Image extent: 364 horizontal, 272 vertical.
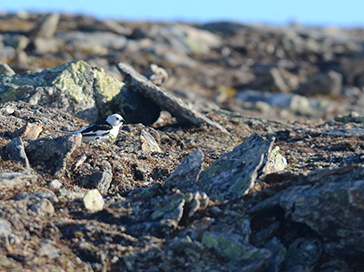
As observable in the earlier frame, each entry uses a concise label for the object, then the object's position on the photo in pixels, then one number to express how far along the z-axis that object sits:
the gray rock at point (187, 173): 17.94
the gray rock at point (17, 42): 81.93
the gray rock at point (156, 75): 35.06
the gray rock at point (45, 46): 81.06
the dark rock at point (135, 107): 29.41
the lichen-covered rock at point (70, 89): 27.62
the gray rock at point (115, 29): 107.57
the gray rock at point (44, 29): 96.06
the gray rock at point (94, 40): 91.47
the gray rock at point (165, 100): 28.80
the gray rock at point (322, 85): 81.75
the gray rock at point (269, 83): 81.75
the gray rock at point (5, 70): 32.06
